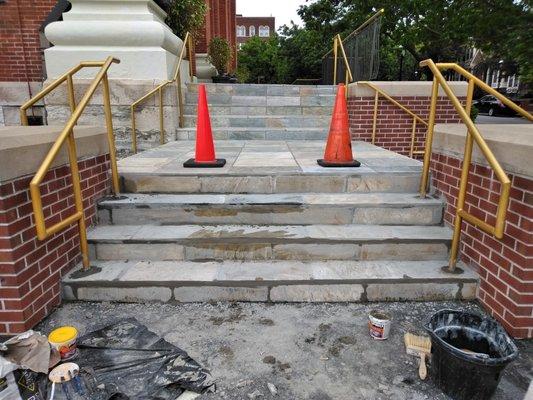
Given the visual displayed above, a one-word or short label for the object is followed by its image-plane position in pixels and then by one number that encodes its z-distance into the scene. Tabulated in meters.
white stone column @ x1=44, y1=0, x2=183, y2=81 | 6.48
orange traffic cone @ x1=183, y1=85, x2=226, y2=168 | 4.42
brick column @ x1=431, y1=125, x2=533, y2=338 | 2.46
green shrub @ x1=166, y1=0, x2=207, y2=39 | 8.30
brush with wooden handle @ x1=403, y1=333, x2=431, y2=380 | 2.25
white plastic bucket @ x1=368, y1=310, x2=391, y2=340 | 2.51
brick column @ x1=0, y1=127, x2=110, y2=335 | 2.44
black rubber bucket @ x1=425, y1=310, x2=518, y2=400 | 1.95
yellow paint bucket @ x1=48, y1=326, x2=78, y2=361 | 2.27
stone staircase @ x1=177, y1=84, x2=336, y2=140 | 7.13
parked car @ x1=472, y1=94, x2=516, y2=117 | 28.05
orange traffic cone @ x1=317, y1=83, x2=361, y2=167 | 4.45
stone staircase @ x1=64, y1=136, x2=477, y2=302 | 2.97
